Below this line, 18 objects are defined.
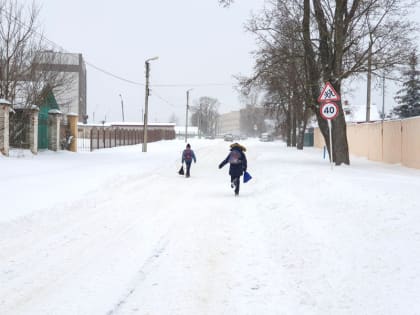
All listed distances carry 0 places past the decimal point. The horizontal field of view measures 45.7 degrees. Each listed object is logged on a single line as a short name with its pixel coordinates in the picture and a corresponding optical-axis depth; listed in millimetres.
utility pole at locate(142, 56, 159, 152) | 35738
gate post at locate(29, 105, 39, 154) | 25380
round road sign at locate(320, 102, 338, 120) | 15141
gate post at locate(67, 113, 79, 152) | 34031
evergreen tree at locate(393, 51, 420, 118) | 43728
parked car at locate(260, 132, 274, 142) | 91312
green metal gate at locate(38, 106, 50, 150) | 29891
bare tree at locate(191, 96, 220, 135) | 150750
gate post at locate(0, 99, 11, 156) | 21361
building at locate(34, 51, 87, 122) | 29094
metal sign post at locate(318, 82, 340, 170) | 15039
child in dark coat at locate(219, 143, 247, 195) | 13539
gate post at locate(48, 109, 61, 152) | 30797
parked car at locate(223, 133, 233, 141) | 83150
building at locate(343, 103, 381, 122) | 75850
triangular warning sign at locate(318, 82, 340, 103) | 15000
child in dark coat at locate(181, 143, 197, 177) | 19359
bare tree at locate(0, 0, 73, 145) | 25719
